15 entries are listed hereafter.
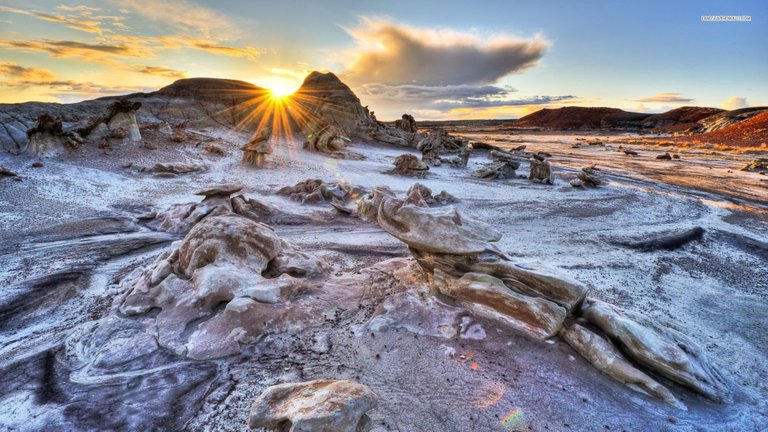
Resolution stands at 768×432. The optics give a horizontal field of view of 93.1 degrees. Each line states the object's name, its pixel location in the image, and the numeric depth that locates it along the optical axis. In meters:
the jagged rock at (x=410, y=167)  20.28
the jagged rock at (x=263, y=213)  11.70
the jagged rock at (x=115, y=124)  19.78
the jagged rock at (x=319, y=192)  13.98
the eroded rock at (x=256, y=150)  20.23
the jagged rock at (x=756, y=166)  23.71
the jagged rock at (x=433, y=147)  25.72
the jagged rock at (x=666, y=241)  10.07
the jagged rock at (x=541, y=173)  19.26
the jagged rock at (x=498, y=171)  20.25
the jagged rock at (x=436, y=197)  14.81
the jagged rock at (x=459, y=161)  25.16
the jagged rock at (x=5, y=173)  13.71
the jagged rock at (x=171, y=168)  16.88
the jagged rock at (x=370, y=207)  12.17
